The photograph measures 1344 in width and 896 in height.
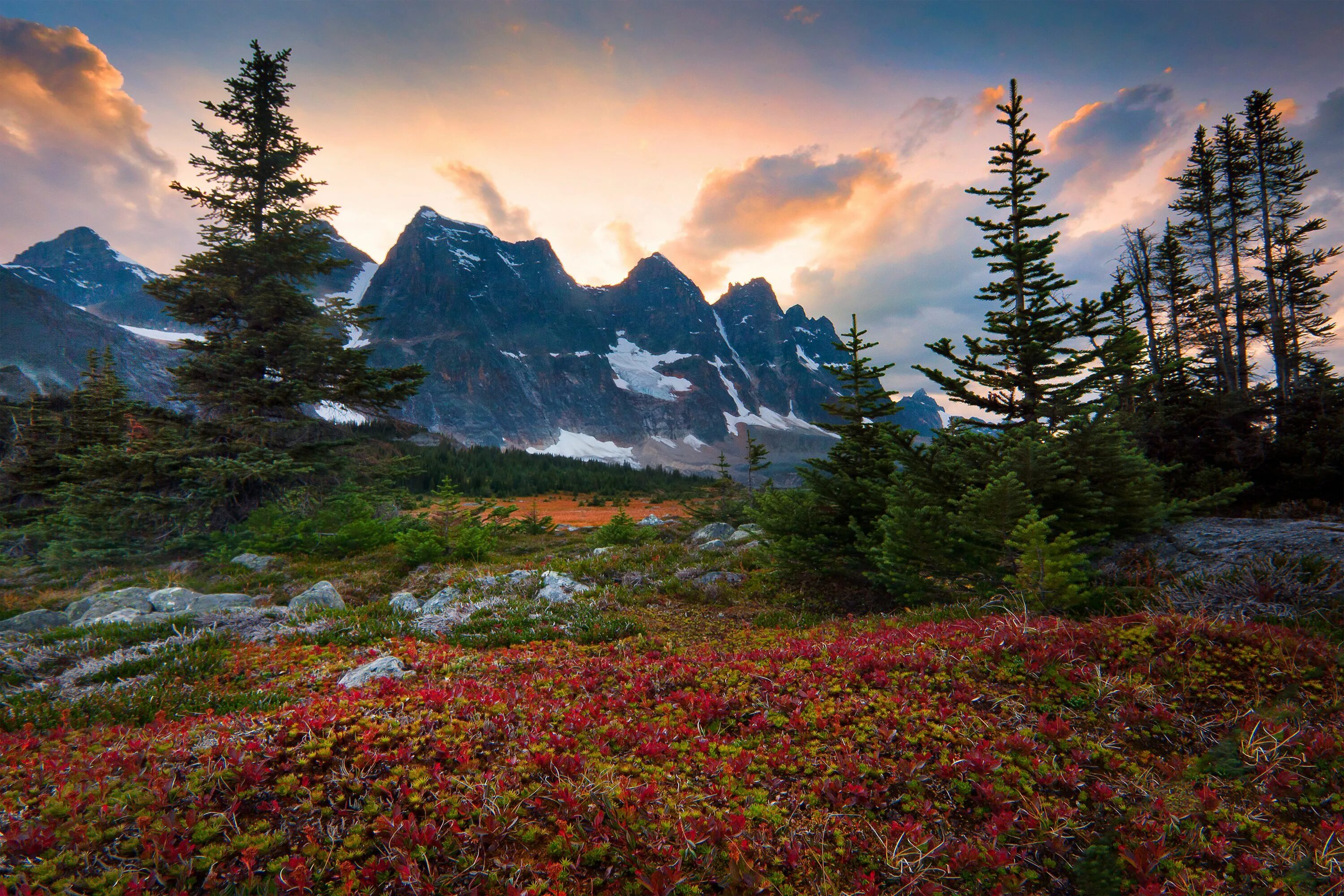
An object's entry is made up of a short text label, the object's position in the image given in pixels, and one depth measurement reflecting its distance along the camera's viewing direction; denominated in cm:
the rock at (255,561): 1472
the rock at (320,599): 984
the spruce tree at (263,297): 1808
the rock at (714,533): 2242
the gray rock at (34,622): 843
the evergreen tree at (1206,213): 2555
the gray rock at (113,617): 805
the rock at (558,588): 1059
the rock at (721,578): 1209
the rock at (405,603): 1002
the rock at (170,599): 961
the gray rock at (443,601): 991
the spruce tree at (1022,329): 953
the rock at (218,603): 965
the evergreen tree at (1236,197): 2484
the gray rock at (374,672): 576
